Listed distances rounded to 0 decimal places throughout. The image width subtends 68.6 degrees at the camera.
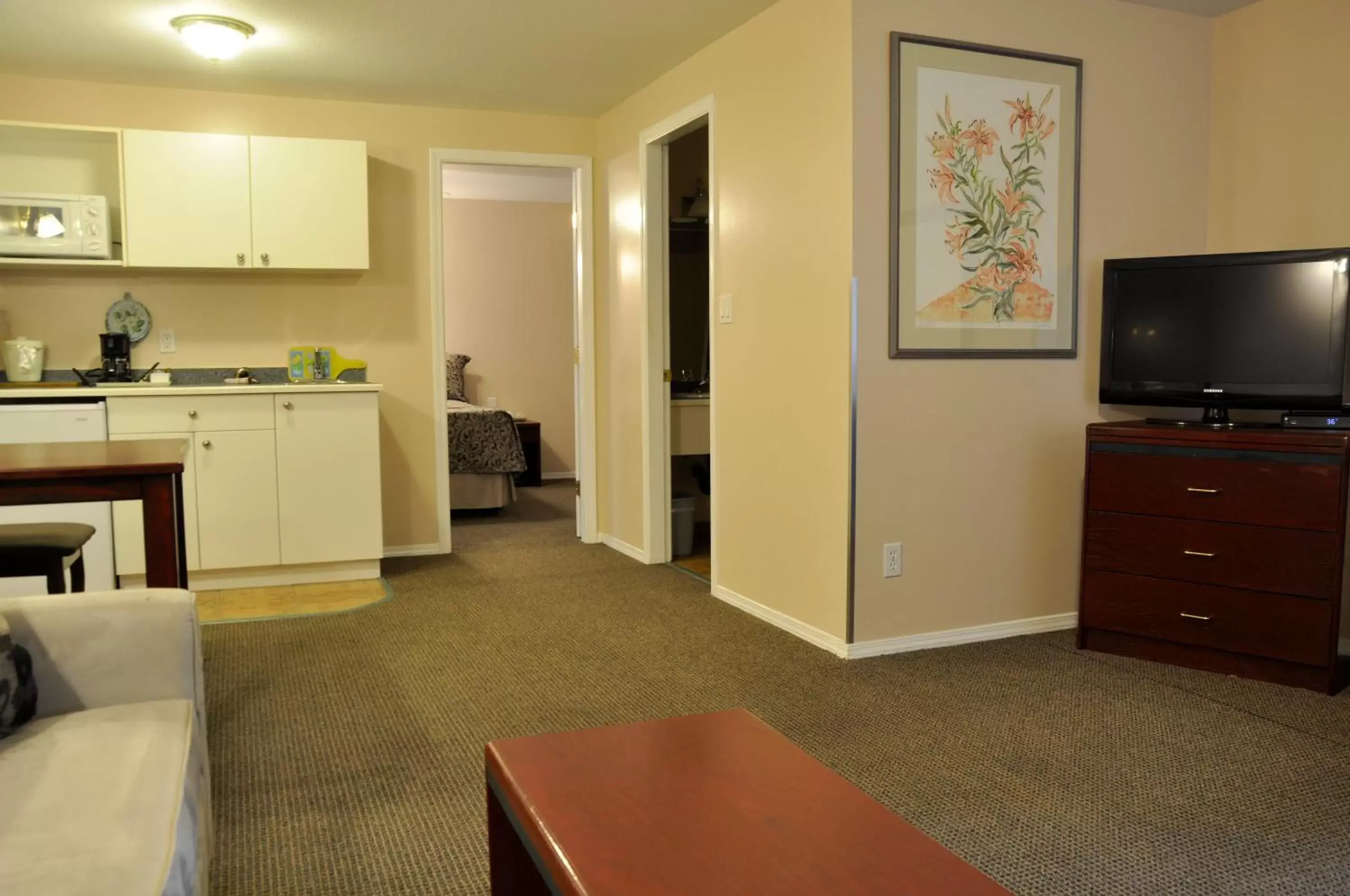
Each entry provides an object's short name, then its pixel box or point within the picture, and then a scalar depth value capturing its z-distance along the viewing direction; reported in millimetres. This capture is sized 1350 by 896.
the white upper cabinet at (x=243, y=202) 4332
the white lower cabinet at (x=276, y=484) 4203
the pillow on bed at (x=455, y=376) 7961
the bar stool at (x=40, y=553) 2578
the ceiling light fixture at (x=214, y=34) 3631
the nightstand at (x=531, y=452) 7965
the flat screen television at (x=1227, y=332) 3107
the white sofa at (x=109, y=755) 1124
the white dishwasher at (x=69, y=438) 3941
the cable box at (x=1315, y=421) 3035
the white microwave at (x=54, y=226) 4219
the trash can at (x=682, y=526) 5055
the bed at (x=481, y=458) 6348
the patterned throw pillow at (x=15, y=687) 1484
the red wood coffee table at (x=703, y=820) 1094
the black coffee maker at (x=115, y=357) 4449
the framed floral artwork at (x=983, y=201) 3258
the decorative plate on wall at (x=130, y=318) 4555
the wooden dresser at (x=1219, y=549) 2932
